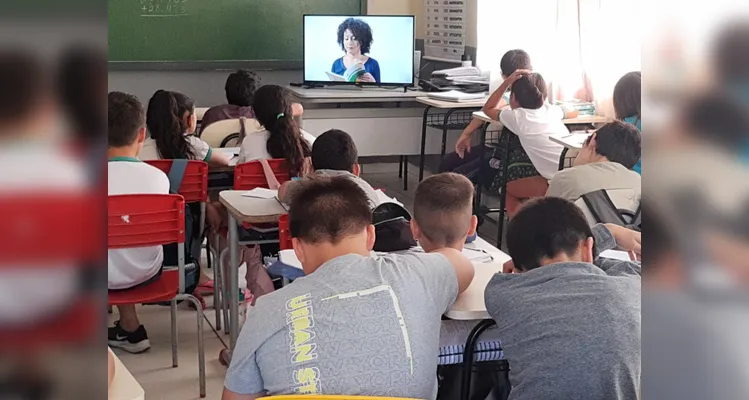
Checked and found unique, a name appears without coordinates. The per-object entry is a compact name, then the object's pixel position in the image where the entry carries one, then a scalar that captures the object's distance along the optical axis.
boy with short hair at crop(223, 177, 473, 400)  1.67
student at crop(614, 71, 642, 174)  3.53
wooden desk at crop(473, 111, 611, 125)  5.33
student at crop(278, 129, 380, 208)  3.24
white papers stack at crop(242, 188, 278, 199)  3.38
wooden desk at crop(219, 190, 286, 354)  3.12
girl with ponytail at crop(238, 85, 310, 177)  3.82
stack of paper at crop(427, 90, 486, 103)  6.02
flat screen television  6.23
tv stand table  6.22
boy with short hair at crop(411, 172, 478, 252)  2.36
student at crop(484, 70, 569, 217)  4.93
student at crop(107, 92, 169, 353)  3.01
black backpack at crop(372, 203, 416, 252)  2.55
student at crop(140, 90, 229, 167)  3.96
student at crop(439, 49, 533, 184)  5.65
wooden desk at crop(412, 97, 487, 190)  5.95
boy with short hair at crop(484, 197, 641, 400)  1.80
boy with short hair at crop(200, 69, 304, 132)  5.10
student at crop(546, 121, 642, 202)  3.11
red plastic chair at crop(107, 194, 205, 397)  2.87
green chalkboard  6.55
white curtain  5.33
